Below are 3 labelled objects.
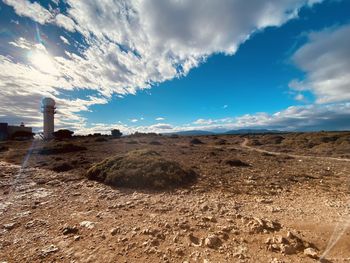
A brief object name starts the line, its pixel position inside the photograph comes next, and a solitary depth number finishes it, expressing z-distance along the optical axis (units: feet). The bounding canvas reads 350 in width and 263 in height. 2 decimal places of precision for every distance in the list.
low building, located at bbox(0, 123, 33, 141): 229.45
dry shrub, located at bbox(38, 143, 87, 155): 86.38
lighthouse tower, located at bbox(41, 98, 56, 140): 202.18
